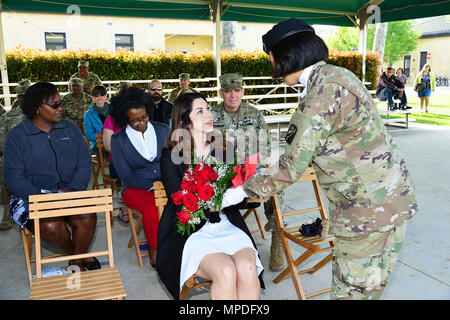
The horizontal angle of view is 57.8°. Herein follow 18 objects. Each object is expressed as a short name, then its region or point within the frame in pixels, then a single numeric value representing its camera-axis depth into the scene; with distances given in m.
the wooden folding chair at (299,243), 2.99
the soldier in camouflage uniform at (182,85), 7.79
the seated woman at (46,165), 3.32
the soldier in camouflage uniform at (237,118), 4.57
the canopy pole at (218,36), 9.41
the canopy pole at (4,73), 8.39
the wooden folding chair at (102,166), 5.04
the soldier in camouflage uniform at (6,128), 4.79
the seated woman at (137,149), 3.75
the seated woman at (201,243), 2.47
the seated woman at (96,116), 5.91
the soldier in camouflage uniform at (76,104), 6.97
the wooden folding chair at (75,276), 2.36
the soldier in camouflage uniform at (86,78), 8.23
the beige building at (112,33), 19.16
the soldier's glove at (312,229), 3.14
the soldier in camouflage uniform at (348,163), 1.75
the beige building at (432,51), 40.91
